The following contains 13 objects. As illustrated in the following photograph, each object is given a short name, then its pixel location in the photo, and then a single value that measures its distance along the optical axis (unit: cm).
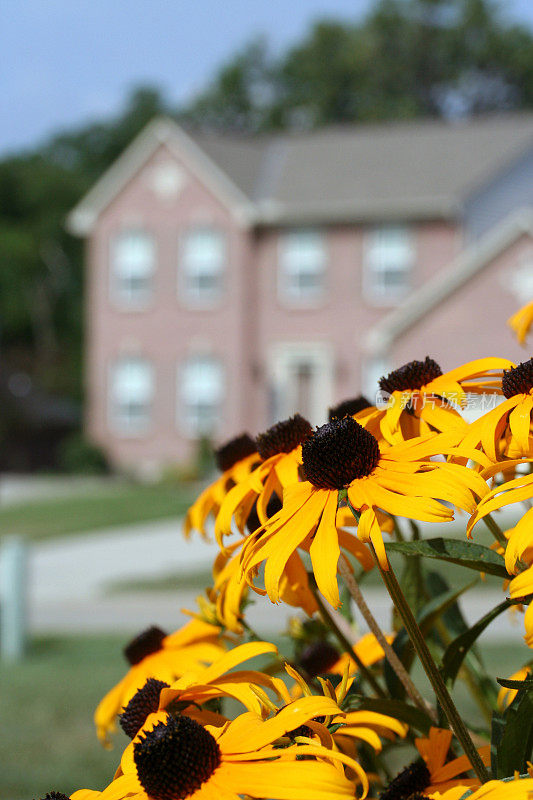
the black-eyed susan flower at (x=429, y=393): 214
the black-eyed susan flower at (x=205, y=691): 189
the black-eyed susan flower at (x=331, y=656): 264
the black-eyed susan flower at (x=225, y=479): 256
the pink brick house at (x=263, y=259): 3294
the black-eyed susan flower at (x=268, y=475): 215
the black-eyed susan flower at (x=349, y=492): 170
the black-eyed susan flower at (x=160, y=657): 247
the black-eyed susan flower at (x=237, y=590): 211
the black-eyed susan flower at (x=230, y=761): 151
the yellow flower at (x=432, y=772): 191
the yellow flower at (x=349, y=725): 175
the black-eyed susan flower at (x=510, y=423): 191
